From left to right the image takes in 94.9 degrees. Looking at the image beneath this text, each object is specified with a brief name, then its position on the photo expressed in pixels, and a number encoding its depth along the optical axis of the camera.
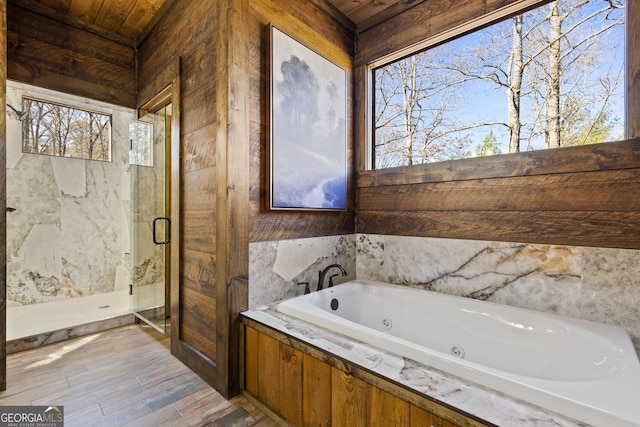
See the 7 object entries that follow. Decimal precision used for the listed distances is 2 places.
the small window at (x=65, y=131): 3.00
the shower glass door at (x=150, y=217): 2.43
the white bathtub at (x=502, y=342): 0.85
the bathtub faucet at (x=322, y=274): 2.11
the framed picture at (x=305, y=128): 1.87
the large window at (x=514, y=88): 1.59
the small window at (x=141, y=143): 2.60
